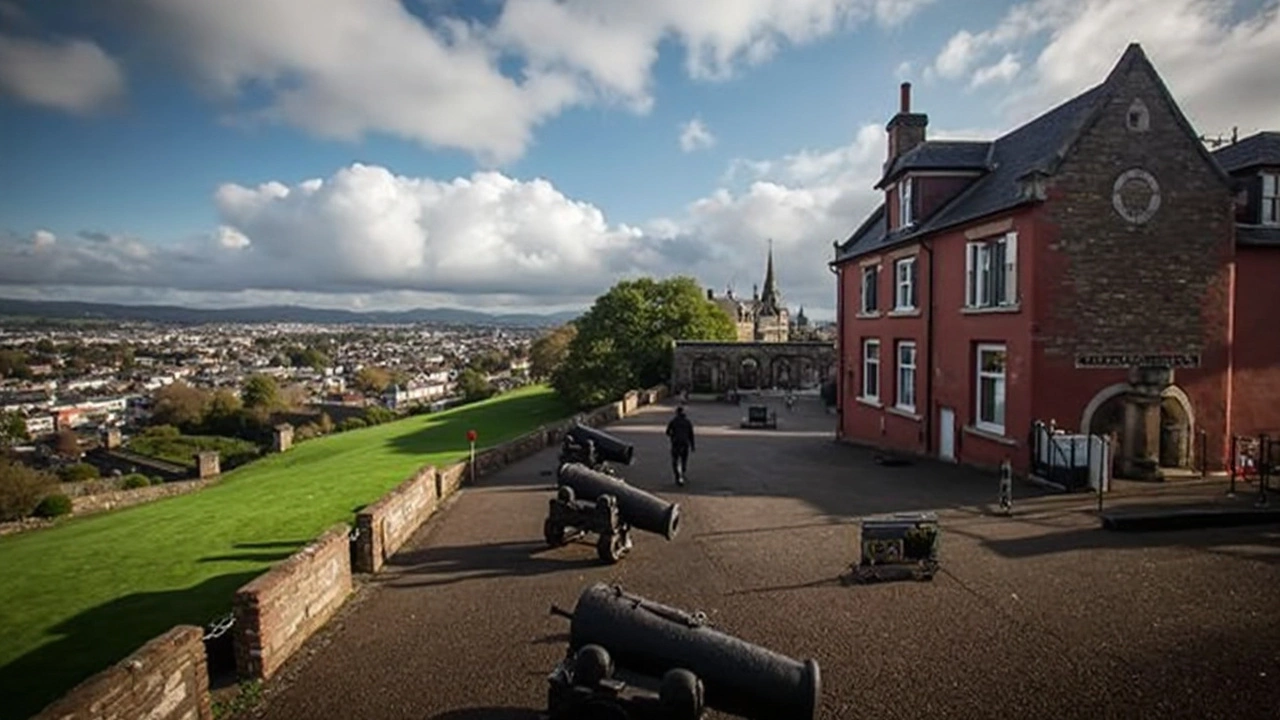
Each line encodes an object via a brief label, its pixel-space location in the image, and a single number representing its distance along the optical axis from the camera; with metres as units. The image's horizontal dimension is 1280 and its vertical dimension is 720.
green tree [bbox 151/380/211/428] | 68.38
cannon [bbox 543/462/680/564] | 10.04
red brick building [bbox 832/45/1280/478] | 14.70
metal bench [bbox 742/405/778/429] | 28.78
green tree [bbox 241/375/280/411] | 72.62
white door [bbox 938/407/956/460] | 18.00
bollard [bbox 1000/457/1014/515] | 12.05
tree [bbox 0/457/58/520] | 28.88
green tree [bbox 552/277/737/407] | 50.34
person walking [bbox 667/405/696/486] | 15.83
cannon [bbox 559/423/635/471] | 16.48
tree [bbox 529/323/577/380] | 74.18
